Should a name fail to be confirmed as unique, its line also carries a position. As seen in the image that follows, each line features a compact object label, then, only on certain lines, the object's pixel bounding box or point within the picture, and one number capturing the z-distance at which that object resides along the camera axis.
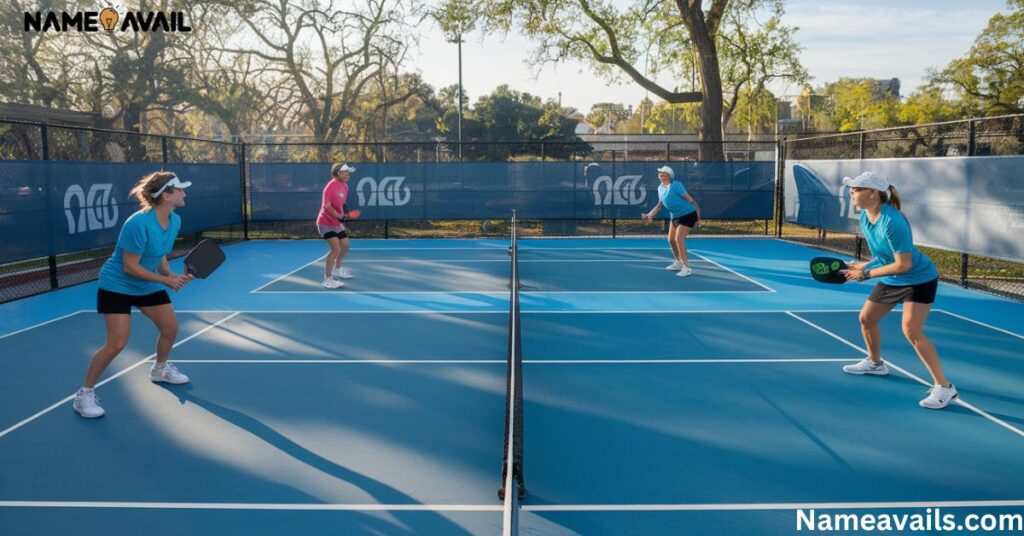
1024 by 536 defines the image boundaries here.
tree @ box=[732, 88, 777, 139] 38.25
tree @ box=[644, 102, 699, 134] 99.94
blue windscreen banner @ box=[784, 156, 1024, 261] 10.61
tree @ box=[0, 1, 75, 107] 26.75
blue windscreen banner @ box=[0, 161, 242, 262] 11.02
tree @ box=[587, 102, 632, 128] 115.49
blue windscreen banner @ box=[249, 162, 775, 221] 20.16
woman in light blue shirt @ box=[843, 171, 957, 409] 5.96
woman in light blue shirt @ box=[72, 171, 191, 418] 5.75
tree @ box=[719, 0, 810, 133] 32.12
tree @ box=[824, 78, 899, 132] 71.08
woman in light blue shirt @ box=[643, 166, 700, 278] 13.09
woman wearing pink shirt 12.05
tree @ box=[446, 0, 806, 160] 25.89
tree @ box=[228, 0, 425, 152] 31.06
